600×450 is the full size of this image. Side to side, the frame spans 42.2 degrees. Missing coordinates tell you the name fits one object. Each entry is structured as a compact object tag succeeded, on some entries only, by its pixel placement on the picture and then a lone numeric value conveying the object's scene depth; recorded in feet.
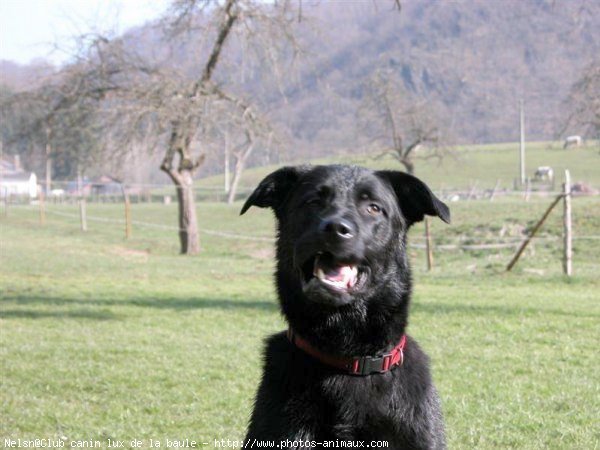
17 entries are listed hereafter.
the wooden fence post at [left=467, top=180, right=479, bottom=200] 169.58
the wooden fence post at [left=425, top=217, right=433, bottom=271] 62.75
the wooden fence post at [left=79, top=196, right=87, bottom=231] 115.24
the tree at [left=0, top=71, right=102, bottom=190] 80.43
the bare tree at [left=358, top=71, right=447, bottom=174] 176.76
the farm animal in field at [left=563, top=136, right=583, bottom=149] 233.64
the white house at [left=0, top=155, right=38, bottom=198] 333.78
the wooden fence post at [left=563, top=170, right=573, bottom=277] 53.93
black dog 10.58
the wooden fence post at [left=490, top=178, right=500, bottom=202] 156.35
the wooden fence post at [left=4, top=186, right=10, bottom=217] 144.99
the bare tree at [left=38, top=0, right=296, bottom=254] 75.82
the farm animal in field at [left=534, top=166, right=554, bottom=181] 211.00
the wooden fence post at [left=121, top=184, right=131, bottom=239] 96.20
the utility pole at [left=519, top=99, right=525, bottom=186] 221.29
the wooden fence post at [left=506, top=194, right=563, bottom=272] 54.54
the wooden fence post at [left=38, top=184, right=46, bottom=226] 127.42
